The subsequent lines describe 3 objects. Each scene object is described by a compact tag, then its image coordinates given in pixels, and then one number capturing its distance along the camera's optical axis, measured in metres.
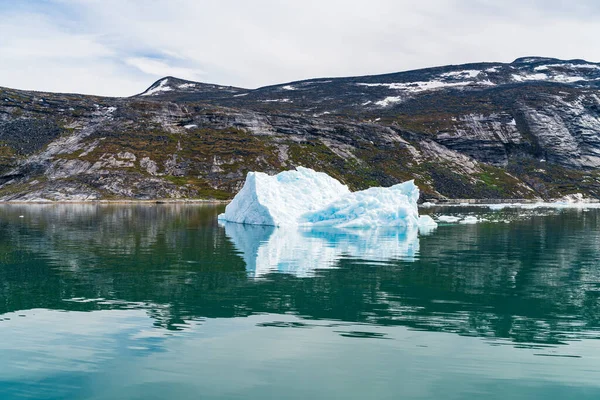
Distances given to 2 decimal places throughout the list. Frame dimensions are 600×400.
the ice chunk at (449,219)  80.22
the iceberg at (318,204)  70.06
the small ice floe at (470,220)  77.44
